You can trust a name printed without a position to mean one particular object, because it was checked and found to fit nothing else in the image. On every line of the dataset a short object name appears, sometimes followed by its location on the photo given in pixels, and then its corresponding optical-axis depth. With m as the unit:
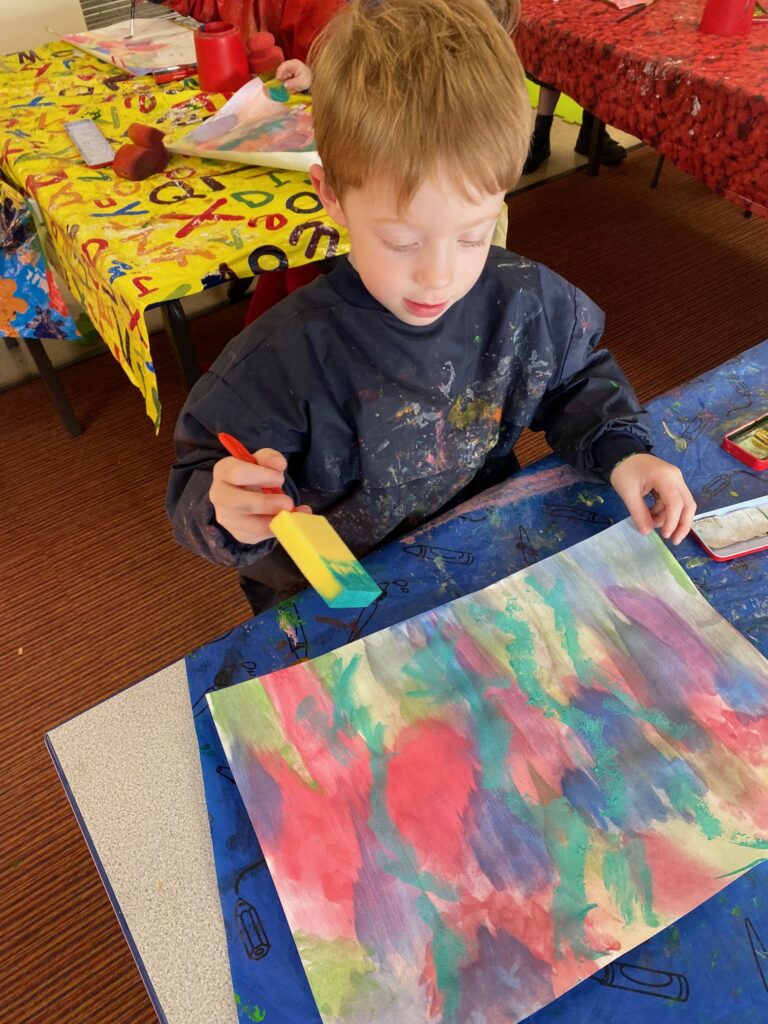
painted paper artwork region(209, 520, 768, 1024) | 0.45
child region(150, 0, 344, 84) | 1.45
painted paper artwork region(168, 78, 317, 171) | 1.23
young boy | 0.58
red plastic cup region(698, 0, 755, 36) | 1.49
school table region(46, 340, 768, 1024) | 0.45
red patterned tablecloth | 1.41
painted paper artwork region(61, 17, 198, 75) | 1.59
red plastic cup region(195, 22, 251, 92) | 1.43
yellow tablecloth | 1.07
